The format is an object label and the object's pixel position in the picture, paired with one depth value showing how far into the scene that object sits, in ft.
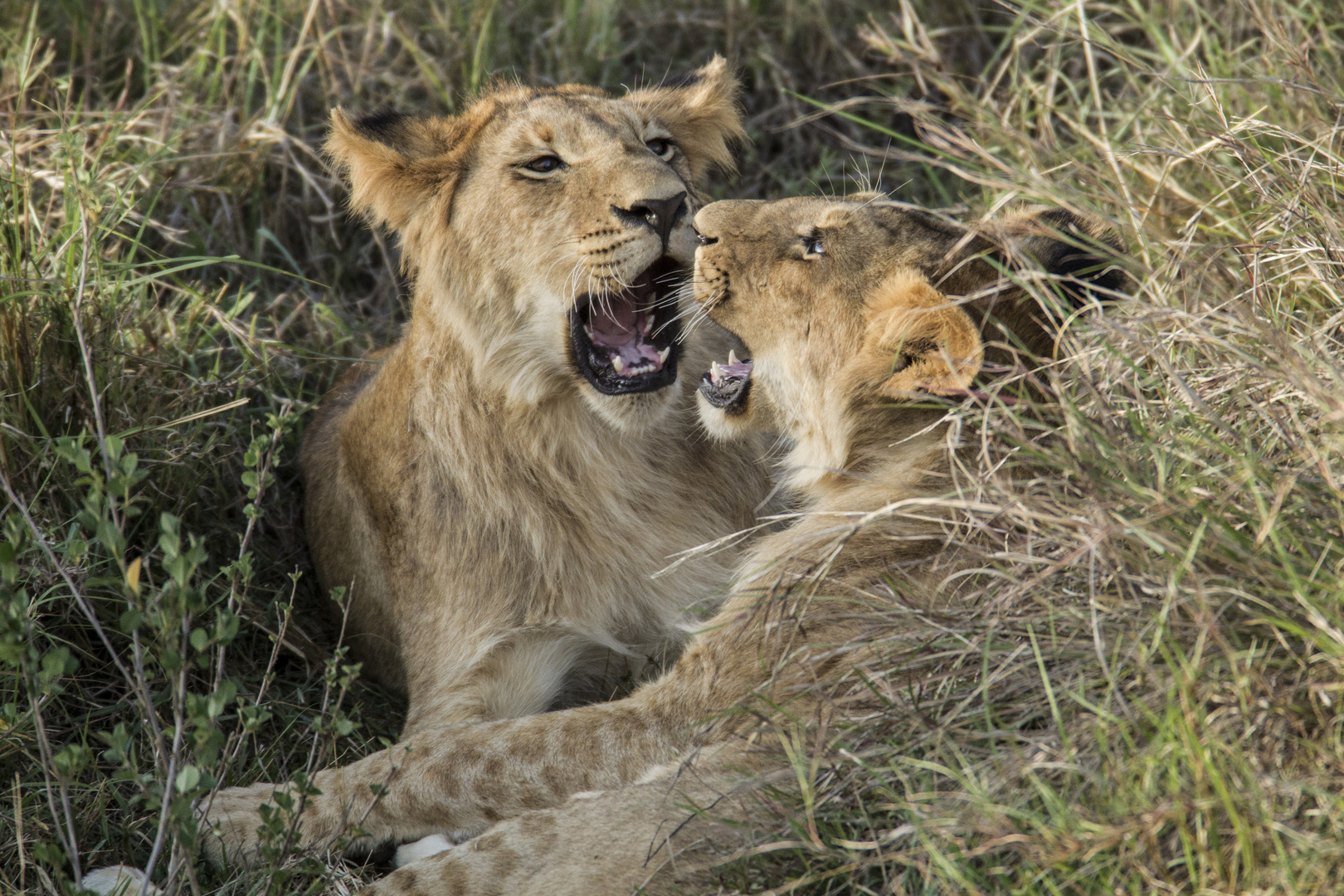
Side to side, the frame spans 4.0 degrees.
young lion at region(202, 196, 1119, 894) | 43.35
